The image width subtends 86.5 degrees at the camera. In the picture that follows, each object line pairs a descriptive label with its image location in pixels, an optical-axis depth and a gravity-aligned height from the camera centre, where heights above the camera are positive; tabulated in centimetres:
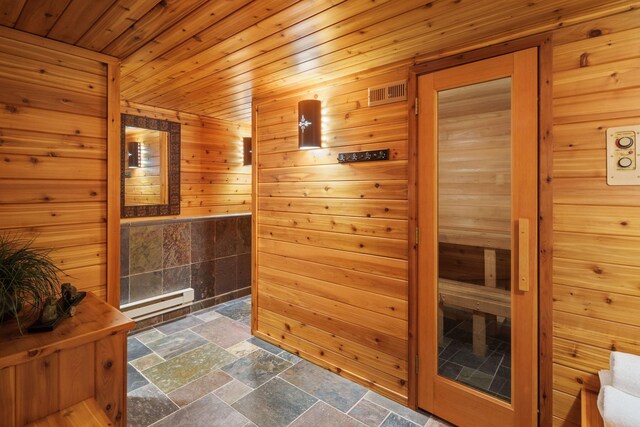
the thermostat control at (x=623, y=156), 160 +26
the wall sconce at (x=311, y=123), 269 +70
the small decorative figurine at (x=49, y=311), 146 -44
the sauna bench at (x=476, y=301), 207 -57
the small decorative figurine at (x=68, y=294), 163 -40
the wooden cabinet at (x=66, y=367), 128 -64
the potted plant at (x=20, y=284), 143 -32
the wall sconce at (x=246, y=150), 448 +81
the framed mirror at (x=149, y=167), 355 +49
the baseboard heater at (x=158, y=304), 345 -100
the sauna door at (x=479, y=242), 187 -19
